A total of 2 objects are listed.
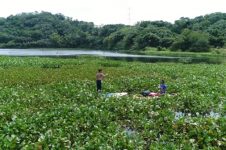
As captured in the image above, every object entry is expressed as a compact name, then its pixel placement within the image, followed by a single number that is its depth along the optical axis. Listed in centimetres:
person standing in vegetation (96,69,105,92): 1538
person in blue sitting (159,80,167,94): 1455
